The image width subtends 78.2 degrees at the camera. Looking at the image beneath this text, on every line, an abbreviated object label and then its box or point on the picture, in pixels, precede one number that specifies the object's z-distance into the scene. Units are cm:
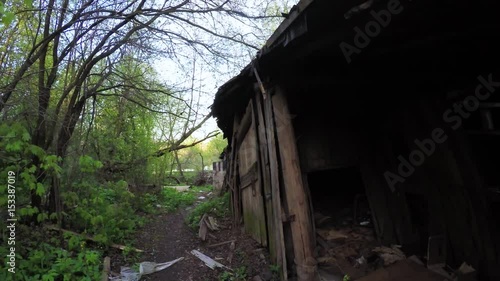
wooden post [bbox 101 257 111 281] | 452
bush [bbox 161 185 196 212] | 1085
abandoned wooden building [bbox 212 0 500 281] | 296
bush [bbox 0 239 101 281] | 393
